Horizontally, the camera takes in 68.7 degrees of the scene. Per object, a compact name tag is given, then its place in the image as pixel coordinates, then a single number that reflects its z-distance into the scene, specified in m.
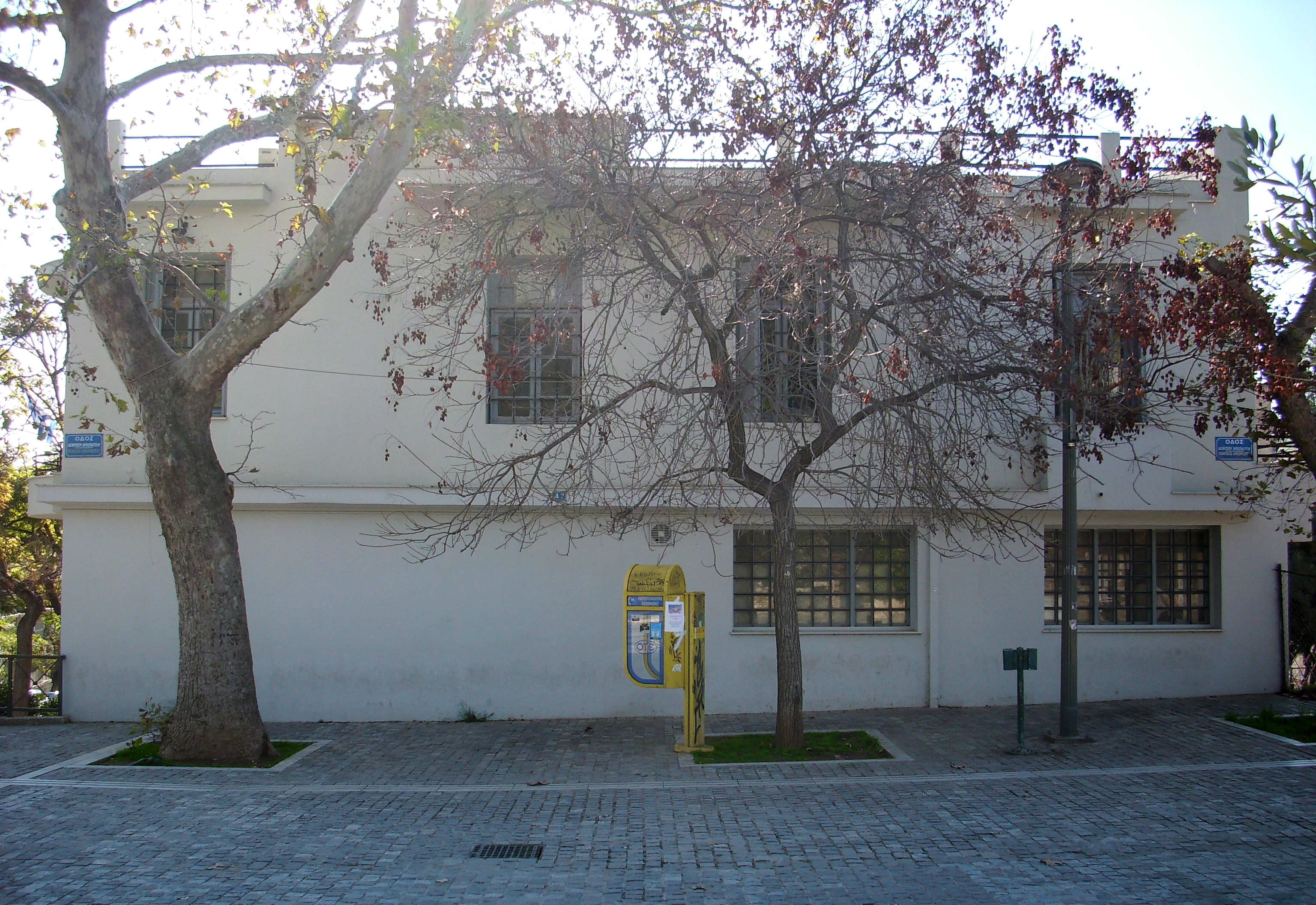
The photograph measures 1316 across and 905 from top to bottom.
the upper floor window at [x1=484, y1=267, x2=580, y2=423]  8.67
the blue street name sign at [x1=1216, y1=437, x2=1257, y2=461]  12.07
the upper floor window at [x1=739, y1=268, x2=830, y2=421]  8.48
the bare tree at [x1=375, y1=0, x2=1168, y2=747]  8.72
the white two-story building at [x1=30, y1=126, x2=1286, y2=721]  11.73
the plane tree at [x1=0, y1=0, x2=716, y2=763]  9.26
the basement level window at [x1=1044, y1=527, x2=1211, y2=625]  12.55
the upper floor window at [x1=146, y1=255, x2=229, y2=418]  12.23
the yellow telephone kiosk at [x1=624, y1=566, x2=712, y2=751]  9.55
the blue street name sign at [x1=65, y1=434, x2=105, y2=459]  11.87
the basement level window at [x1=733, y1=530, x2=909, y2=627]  12.22
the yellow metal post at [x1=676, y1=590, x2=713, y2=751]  9.52
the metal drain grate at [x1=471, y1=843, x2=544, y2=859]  6.75
